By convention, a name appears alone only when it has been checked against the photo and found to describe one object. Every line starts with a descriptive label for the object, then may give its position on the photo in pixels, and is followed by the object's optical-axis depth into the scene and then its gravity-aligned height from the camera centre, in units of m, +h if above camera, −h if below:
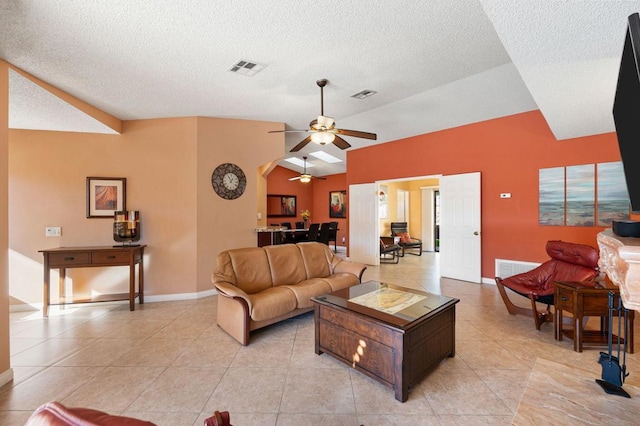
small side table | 2.47 -0.90
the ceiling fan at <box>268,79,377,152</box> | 3.31 +1.06
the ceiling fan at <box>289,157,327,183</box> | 8.30 +1.08
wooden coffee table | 1.89 -0.97
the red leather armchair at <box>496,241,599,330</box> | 3.00 -0.77
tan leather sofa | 2.68 -0.87
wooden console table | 3.37 -0.66
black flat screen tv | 1.14 +0.53
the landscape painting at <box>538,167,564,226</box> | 4.10 +0.26
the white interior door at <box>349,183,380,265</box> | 6.53 -0.32
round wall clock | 4.39 +0.52
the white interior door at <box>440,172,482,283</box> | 4.88 -0.29
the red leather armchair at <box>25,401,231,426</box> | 0.52 -0.42
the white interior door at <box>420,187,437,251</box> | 8.78 -0.20
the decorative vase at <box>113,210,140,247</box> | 3.75 -0.24
